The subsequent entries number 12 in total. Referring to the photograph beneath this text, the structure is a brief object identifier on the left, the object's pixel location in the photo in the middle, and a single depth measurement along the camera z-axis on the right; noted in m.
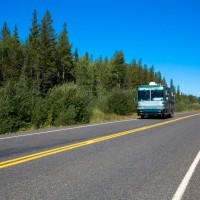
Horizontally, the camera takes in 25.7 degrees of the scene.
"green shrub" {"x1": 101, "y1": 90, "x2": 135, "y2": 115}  42.06
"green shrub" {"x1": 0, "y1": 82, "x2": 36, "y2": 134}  21.59
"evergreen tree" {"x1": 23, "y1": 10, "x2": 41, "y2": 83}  86.38
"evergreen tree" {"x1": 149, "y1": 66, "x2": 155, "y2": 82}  162.38
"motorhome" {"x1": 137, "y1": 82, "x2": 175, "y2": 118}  34.97
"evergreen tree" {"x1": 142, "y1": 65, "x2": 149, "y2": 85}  152.23
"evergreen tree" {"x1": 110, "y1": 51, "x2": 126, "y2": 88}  120.69
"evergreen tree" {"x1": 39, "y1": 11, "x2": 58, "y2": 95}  87.12
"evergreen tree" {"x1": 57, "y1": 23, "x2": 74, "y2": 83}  97.00
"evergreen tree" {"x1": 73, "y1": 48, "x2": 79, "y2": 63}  132.50
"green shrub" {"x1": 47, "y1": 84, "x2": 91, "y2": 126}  25.70
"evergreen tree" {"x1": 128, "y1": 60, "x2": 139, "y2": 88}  145.20
